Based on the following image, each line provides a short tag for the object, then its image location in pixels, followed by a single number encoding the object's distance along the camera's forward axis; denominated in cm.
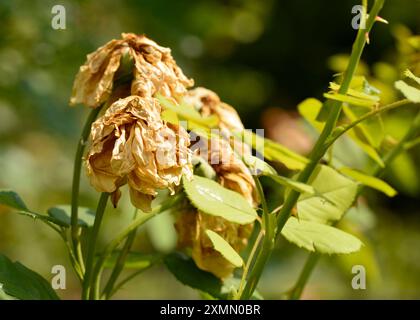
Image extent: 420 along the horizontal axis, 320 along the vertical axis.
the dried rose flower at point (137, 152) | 57
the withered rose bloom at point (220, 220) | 64
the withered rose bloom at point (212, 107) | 66
